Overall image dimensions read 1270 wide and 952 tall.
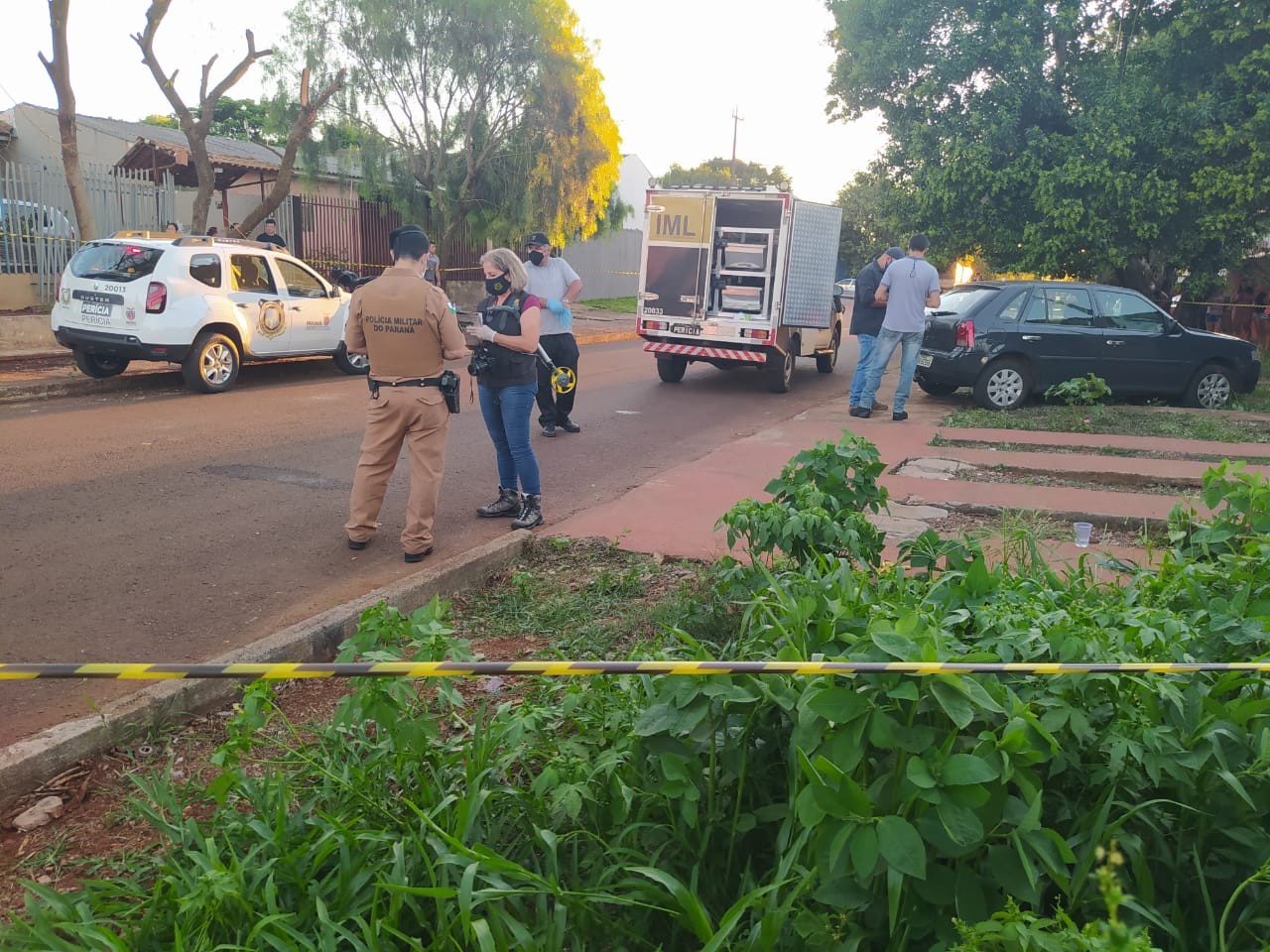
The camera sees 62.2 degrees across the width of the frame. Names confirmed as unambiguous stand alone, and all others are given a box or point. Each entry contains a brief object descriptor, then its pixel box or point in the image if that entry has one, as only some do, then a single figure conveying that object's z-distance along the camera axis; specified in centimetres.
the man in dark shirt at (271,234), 1991
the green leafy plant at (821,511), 395
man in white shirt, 920
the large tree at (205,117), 1573
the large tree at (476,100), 2495
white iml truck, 1427
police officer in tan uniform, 579
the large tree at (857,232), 5100
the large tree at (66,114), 1448
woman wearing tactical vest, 644
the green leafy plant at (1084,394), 1178
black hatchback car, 1260
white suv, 1177
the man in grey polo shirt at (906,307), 1138
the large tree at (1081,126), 1584
